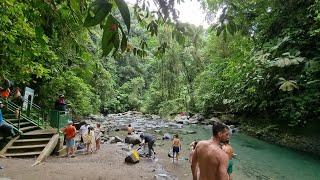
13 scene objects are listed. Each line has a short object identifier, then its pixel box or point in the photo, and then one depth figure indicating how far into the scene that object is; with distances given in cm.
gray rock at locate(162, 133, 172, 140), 1239
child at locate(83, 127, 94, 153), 849
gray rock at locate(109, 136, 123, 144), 1118
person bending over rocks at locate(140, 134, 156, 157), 883
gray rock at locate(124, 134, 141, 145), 1108
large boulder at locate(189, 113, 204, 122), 1787
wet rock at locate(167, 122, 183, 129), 1608
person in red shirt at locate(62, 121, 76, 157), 776
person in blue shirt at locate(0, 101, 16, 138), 738
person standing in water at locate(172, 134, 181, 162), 826
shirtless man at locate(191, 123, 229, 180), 242
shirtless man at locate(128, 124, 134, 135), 1170
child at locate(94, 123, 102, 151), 912
